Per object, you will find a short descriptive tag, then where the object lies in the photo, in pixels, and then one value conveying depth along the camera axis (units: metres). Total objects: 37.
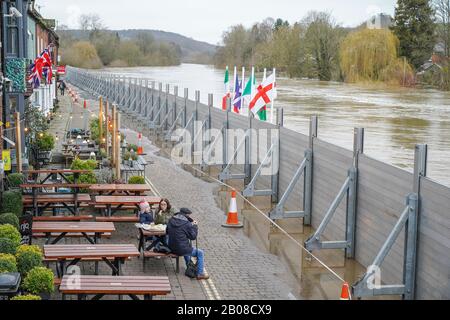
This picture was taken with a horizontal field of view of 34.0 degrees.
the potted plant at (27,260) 10.96
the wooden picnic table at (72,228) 13.38
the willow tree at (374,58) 74.81
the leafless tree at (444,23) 86.00
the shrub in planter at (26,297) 9.34
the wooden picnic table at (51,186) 16.31
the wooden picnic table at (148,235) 13.42
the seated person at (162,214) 13.52
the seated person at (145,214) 14.28
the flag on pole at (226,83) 30.81
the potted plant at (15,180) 17.53
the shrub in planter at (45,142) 24.73
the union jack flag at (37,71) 24.61
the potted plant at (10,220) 13.30
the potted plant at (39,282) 10.33
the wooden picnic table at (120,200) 15.90
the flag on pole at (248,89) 26.91
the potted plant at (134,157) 23.23
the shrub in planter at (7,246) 11.32
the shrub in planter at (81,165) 19.84
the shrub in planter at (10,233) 12.03
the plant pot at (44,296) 10.40
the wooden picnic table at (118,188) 17.14
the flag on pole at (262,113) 24.25
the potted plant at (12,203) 15.34
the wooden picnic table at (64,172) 18.38
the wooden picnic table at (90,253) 11.52
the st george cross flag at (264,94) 23.41
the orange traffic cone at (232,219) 16.66
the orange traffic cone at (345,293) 10.32
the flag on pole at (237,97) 28.83
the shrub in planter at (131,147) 25.70
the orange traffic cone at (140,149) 28.05
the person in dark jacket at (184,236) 12.60
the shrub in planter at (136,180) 18.97
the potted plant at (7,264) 10.27
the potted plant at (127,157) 22.88
